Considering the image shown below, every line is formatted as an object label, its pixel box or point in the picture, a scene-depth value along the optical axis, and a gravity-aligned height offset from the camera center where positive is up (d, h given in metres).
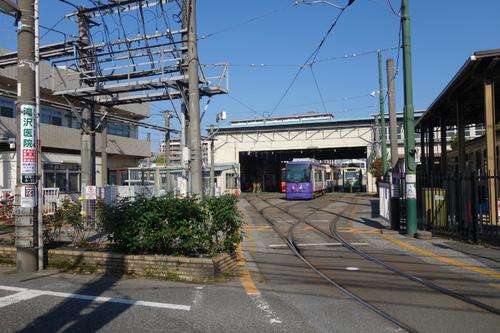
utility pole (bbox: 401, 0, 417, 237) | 14.17 +1.42
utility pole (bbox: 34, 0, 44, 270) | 9.02 +0.54
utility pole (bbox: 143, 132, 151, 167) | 48.49 +4.43
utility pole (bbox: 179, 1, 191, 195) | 14.80 +2.58
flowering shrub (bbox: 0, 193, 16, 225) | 11.74 -0.72
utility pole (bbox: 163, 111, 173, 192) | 38.97 +3.81
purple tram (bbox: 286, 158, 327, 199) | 38.66 +0.01
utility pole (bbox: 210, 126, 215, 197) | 35.08 +2.59
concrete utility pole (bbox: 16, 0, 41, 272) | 8.85 +0.75
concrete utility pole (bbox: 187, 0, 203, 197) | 13.20 +2.03
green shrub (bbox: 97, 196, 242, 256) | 8.39 -0.76
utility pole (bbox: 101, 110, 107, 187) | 30.78 +1.51
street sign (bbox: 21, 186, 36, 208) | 8.91 -0.21
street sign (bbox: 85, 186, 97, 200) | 17.03 -0.31
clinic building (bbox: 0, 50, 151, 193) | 28.67 +3.28
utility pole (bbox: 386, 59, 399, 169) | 23.19 +3.14
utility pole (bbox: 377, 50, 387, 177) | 27.06 +4.24
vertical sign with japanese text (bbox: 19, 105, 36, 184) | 8.84 +0.68
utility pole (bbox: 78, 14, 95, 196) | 19.11 +2.53
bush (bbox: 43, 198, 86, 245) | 9.98 -0.81
